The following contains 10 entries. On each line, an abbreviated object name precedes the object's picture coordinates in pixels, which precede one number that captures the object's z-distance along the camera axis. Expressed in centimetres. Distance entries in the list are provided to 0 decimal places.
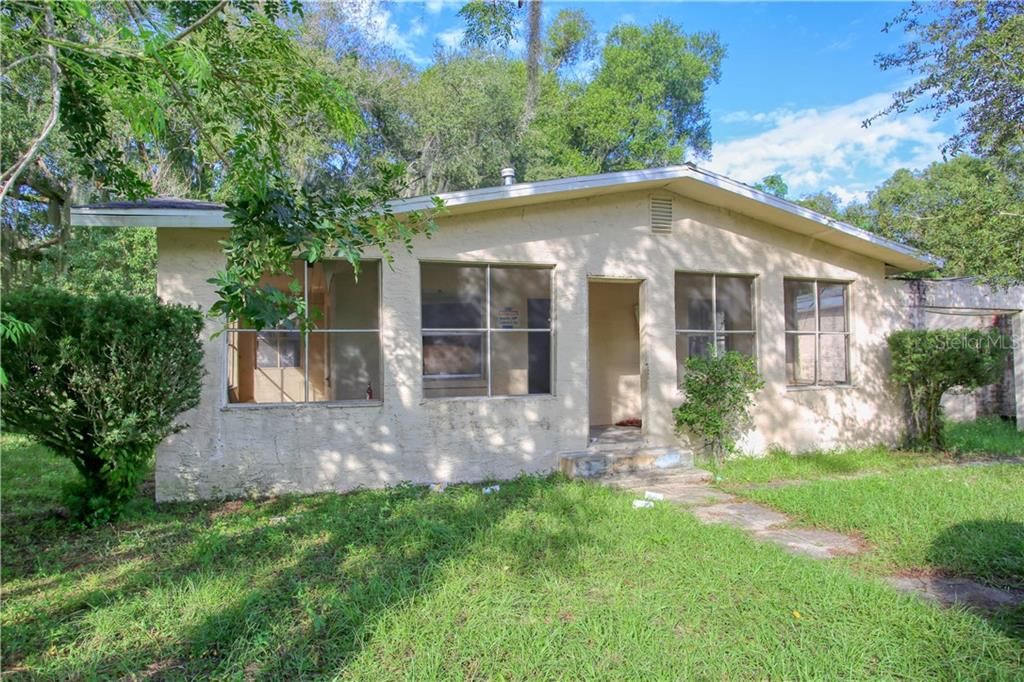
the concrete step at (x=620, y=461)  662
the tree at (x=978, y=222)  613
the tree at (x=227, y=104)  285
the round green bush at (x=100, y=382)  443
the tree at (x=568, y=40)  2291
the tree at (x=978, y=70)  607
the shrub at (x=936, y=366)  776
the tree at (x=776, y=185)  2742
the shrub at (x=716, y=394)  705
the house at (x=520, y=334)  588
